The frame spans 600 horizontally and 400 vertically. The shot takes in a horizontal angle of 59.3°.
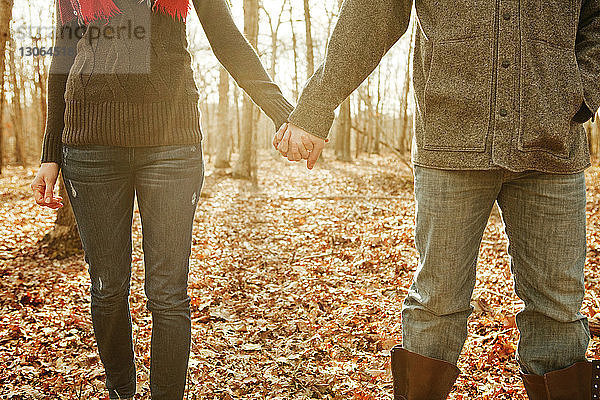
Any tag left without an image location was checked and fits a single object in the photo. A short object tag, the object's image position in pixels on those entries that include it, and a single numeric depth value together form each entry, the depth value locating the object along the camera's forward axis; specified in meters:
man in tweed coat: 1.77
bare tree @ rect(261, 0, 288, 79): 25.55
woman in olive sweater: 2.13
